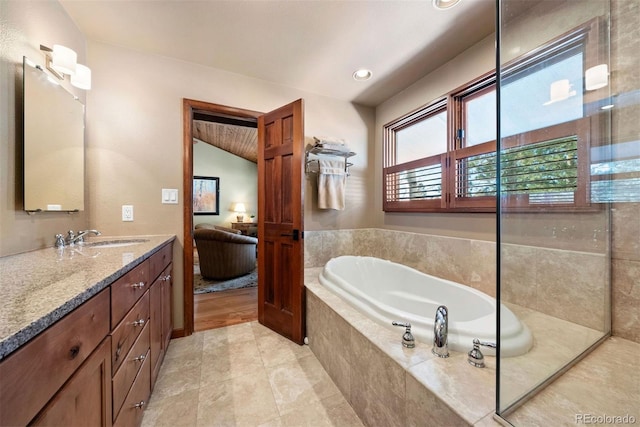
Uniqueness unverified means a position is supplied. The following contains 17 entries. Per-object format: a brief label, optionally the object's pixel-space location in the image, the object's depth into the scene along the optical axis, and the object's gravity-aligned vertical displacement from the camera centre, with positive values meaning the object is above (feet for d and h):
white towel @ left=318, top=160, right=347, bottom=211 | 7.85 +1.02
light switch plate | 6.44 +0.49
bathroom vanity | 1.40 -1.03
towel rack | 7.70 +2.09
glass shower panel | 3.90 +0.83
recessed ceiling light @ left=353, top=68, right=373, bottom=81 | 6.97 +4.34
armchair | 11.04 -1.95
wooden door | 6.20 -0.23
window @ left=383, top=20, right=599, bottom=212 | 4.01 +1.55
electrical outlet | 6.05 +0.02
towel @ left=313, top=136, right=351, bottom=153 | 7.54 +2.34
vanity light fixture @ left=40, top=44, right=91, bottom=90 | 4.30 +2.93
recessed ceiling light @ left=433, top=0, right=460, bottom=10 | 4.59 +4.26
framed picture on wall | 21.57 +1.74
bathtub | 3.40 -1.90
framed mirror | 3.86 +1.32
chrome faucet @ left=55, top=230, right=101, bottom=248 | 4.70 -0.52
